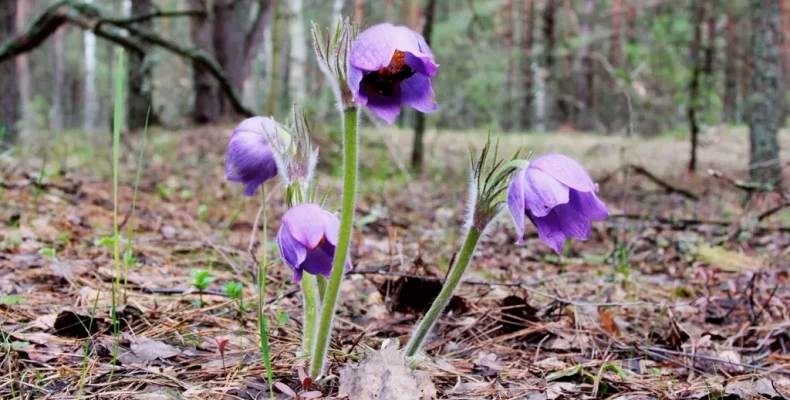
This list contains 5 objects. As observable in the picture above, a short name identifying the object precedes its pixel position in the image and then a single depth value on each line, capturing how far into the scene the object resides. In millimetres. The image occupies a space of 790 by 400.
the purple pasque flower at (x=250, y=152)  646
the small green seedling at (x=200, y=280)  742
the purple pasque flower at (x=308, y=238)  596
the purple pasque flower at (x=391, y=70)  572
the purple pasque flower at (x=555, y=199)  585
